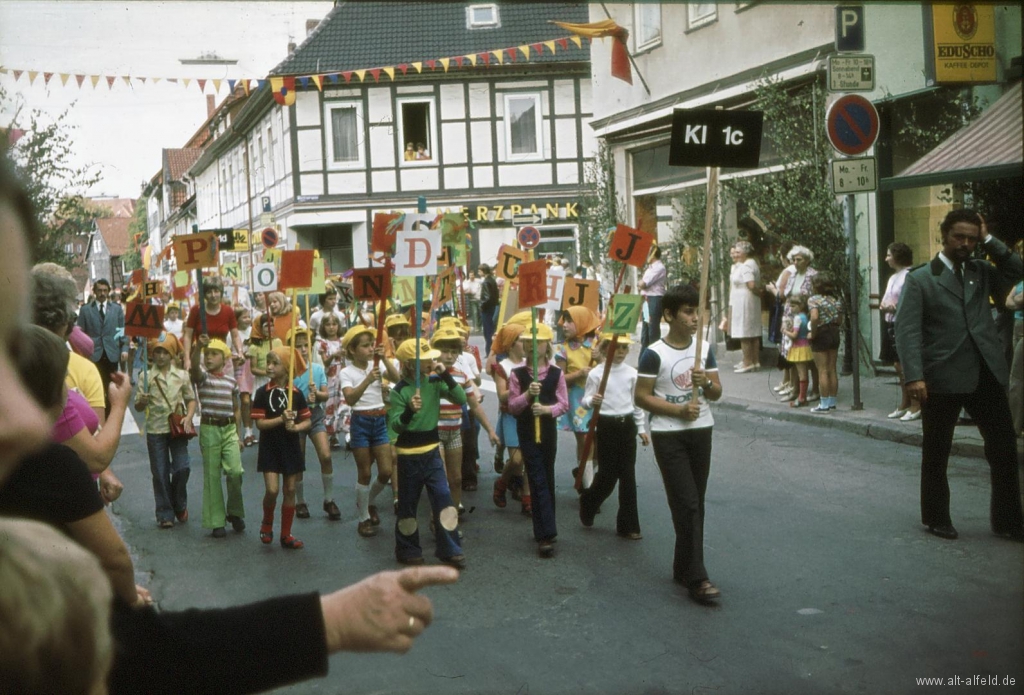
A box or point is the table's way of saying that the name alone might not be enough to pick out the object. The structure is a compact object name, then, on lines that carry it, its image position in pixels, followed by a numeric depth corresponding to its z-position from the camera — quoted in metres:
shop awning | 10.95
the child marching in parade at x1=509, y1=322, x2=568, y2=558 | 7.37
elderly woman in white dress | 16.25
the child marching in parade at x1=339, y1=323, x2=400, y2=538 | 8.41
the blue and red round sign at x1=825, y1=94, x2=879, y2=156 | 11.46
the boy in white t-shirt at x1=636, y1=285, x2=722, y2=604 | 6.34
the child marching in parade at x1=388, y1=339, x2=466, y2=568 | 7.25
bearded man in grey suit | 7.15
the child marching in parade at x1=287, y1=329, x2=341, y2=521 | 8.93
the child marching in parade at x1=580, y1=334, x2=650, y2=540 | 7.75
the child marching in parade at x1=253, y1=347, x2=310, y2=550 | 8.09
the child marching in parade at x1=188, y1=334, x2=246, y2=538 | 8.48
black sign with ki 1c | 6.73
